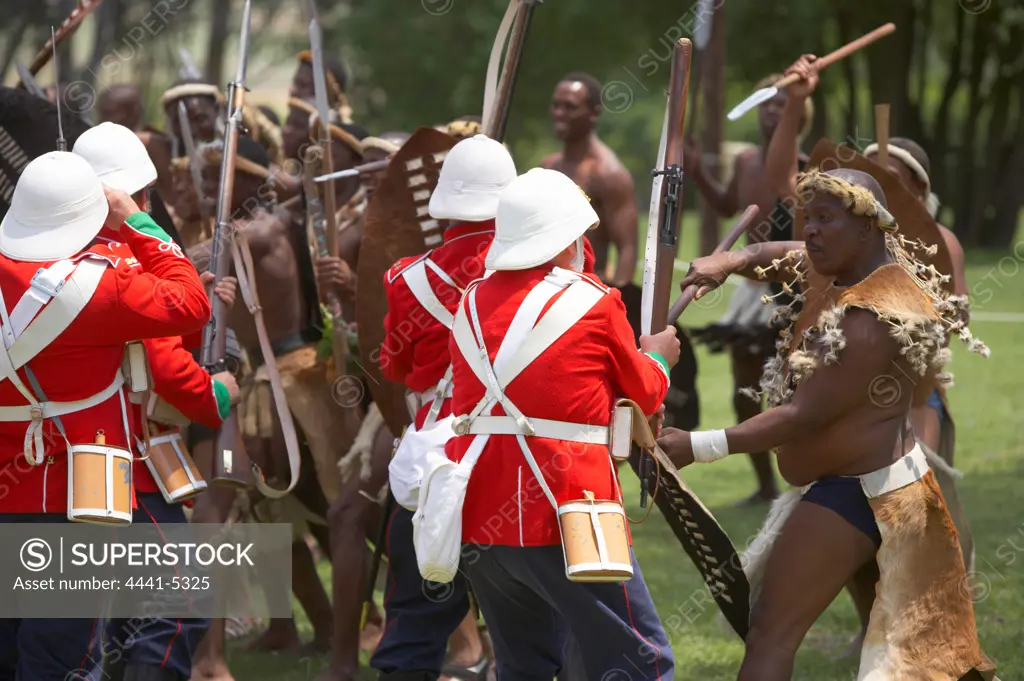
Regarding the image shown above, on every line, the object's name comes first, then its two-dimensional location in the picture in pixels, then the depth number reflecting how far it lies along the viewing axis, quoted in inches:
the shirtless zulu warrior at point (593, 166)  688.4
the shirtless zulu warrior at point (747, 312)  665.0
